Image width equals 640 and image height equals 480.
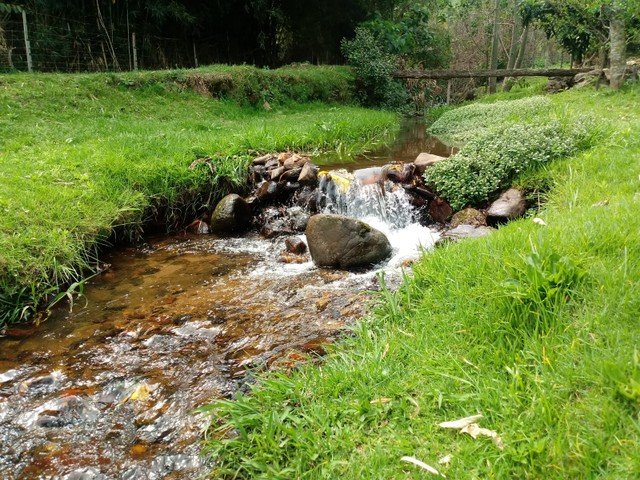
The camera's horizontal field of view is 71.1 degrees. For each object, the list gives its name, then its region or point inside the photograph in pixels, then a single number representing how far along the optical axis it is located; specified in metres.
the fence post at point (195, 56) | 19.69
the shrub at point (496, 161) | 6.43
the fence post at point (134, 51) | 16.86
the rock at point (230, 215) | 6.64
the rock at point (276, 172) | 7.53
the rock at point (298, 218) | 6.76
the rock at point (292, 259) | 5.53
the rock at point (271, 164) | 7.77
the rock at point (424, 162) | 7.39
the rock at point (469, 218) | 6.01
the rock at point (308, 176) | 7.48
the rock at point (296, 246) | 5.81
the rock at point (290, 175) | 7.55
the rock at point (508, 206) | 5.67
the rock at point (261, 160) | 7.87
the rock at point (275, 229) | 6.62
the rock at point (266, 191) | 7.24
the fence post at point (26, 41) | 13.60
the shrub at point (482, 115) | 11.48
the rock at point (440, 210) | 6.71
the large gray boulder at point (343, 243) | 5.18
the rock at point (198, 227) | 6.71
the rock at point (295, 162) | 7.77
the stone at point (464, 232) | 4.95
